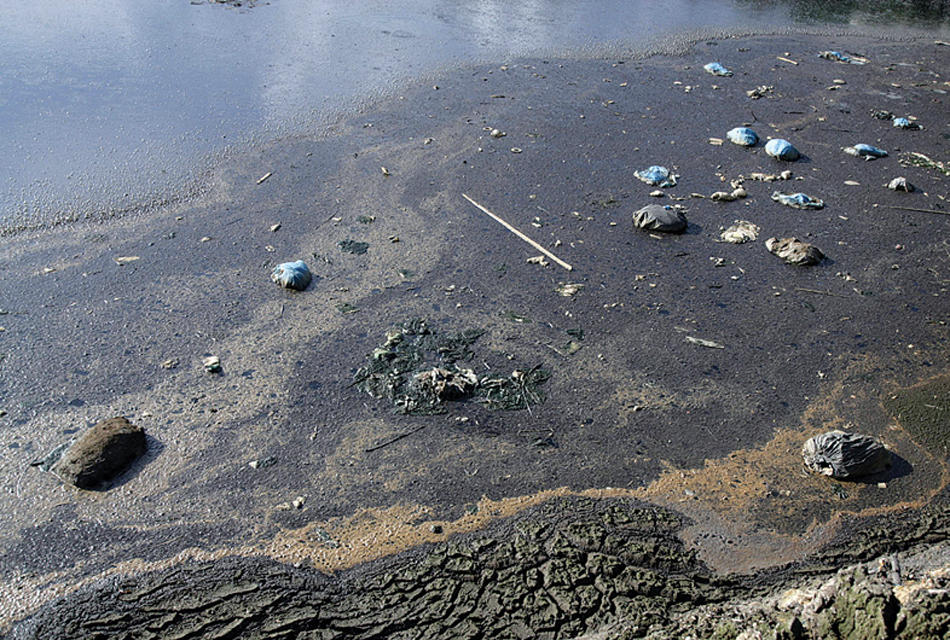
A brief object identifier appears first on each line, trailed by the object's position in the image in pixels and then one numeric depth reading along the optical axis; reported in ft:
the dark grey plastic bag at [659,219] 16.81
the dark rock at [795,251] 15.88
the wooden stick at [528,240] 15.70
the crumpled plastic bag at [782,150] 20.52
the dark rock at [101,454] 10.12
